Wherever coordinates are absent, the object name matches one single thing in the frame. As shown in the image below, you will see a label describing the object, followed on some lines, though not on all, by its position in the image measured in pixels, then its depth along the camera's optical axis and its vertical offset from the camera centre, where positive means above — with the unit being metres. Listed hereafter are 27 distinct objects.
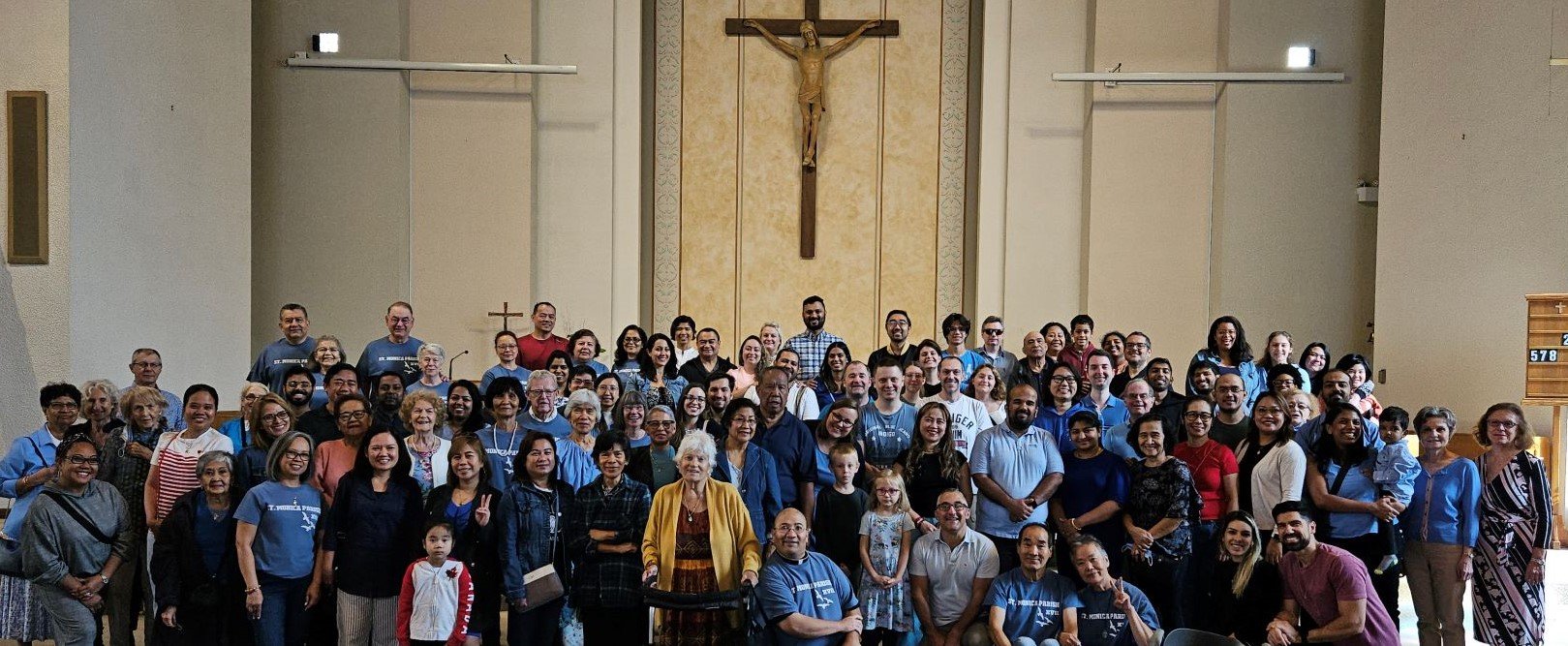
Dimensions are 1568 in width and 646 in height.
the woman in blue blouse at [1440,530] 5.86 -1.03
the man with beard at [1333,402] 5.88 -0.54
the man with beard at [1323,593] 5.14 -1.15
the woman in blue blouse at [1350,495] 5.71 -0.86
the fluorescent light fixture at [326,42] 10.15 +1.64
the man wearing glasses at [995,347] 7.79 -0.38
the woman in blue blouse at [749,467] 5.64 -0.78
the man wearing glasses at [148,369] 6.74 -0.51
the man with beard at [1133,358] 7.22 -0.41
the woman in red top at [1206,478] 5.63 -0.80
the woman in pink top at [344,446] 5.59 -0.73
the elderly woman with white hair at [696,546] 5.31 -1.03
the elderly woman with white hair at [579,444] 5.76 -0.72
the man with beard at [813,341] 7.88 -0.37
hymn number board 8.11 -0.37
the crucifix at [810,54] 10.52 +1.67
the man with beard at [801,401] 6.70 -0.61
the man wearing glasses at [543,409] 6.00 -0.60
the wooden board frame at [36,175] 7.56 +0.47
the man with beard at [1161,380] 6.71 -0.48
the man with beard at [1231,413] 6.01 -0.56
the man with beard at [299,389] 6.32 -0.55
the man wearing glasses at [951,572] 5.48 -1.16
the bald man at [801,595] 5.23 -1.20
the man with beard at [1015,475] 5.80 -0.82
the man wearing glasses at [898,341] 7.60 -0.35
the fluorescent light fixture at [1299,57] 10.12 +1.64
